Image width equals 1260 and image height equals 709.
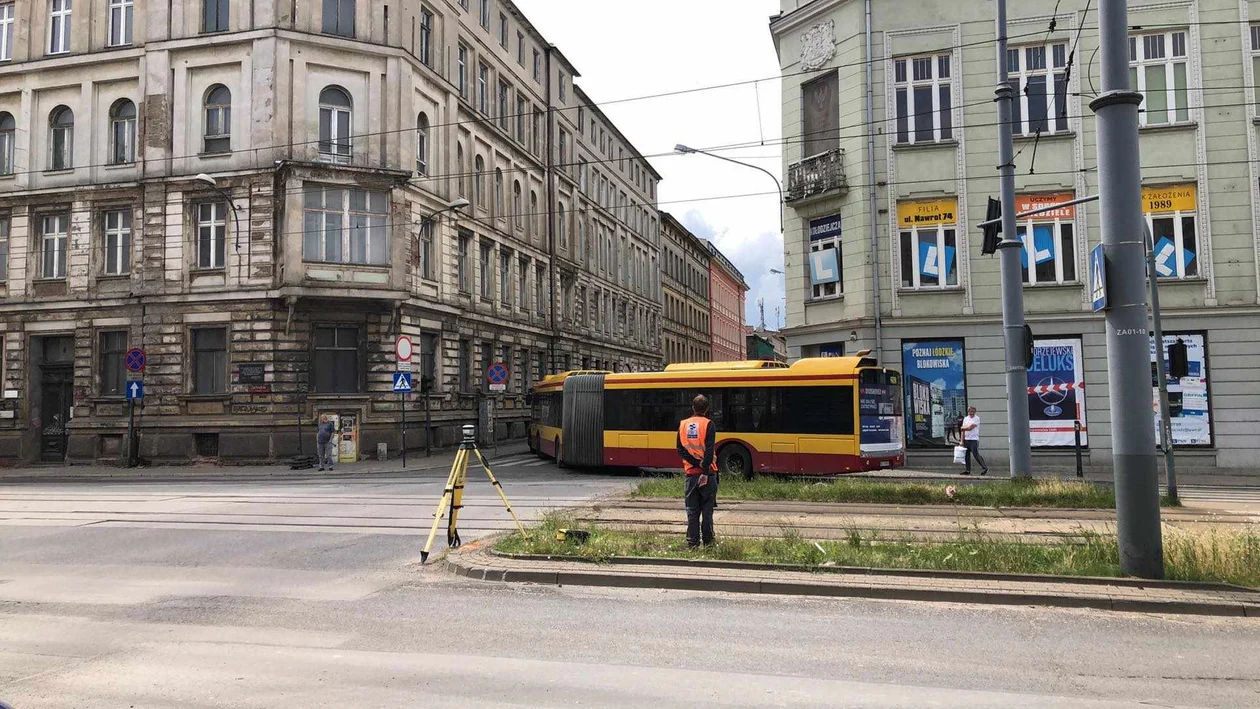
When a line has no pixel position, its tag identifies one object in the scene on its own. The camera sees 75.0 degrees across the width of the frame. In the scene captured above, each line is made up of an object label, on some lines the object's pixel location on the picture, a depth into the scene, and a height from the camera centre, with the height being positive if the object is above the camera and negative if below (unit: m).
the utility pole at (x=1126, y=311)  7.57 +0.77
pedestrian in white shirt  20.39 -0.97
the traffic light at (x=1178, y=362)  15.38 +0.55
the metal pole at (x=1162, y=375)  14.15 +0.29
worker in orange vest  9.28 -0.89
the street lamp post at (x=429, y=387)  27.84 +0.50
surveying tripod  9.71 -1.03
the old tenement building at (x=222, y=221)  26.98 +6.39
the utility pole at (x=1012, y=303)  14.13 +1.59
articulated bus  17.92 -0.42
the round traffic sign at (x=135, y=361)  24.83 +1.38
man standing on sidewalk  24.33 -1.21
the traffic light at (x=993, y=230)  14.75 +2.95
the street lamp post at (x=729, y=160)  22.17 +6.73
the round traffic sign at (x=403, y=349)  25.02 +1.63
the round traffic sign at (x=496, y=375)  28.95 +0.92
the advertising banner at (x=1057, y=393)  22.33 -0.01
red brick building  99.19 +11.61
